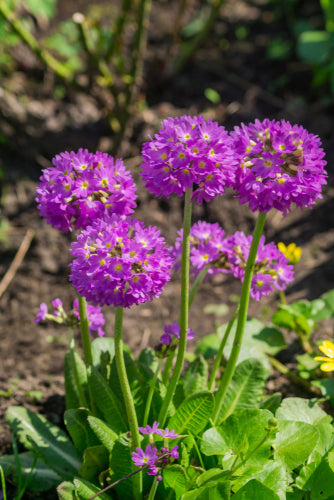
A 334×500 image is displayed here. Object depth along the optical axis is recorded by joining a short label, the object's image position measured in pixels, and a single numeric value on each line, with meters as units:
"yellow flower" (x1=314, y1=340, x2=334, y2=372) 2.19
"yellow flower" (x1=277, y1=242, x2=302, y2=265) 2.83
